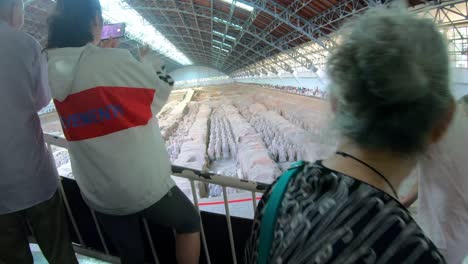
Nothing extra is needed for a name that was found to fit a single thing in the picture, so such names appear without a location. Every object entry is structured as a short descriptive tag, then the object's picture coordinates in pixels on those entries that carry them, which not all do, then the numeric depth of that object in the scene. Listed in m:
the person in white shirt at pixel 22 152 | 1.49
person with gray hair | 0.61
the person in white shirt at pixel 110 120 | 1.22
